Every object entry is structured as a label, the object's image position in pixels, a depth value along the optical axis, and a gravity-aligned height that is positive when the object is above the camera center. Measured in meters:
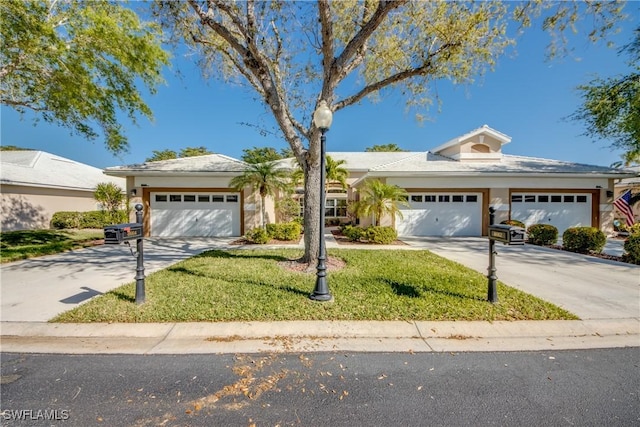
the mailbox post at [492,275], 4.72 -1.12
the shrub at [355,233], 11.75 -0.97
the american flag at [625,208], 9.90 +0.23
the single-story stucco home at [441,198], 13.13 +0.76
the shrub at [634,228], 8.19 -0.45
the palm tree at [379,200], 11.39 +0.54
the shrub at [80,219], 16.68 -0.61
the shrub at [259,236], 11.20 -1.06
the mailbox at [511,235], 4.34 -0.36
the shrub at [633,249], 7.69 -1.02
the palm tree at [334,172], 13.54 +2.10
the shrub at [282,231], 11.88 -0.89
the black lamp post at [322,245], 4.75 -0.60
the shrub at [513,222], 12.48 -0.43
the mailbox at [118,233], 4.20 -0.37
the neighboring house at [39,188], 15.64 +1.40
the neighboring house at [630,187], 15.38 +1.73
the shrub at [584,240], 9.30 -0.94
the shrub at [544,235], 10.91 -0.89
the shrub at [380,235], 11.35 -0.99
